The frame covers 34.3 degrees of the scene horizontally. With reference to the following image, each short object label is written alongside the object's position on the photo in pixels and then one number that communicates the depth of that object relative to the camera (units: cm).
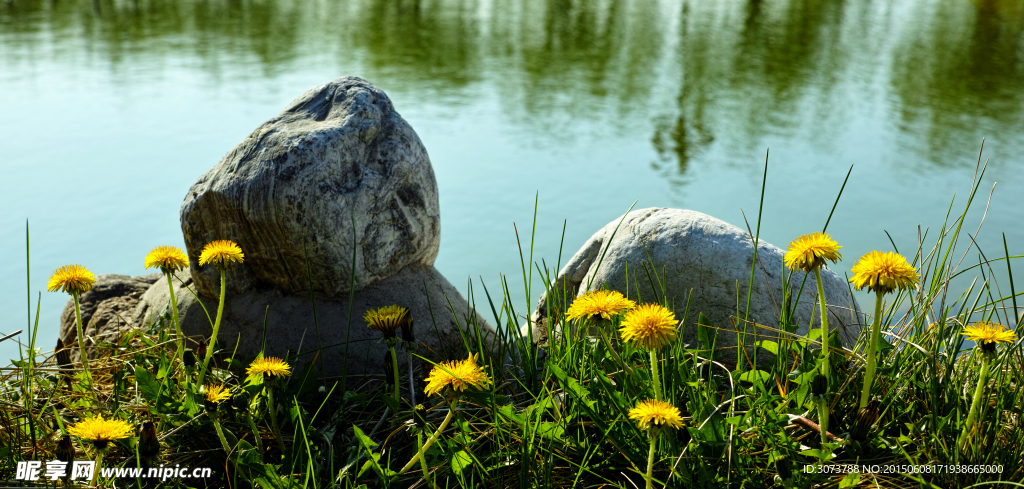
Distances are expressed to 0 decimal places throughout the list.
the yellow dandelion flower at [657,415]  104
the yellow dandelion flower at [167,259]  123
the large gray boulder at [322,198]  139
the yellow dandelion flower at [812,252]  110
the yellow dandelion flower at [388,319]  120
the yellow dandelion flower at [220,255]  120
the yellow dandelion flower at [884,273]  108
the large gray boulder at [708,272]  140
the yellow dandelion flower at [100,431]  109
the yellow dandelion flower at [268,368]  115
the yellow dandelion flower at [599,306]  112
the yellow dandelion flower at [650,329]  108
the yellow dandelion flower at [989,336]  108
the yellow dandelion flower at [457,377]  109
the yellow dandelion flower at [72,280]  123
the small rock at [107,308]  154
